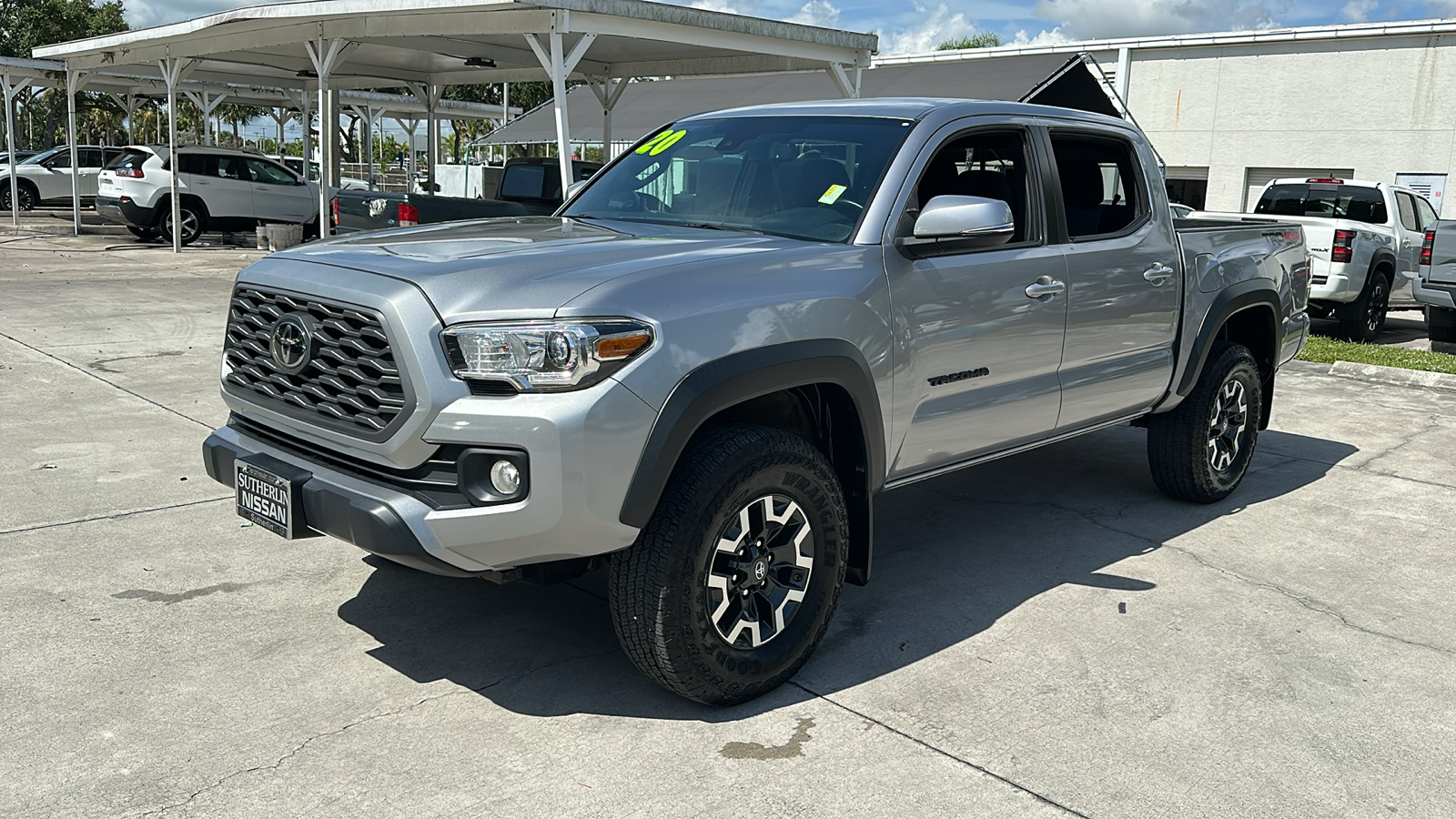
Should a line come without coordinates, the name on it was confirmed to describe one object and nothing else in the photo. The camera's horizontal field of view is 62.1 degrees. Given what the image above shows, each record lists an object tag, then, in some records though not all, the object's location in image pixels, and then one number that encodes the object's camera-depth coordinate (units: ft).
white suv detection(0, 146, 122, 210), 93.30
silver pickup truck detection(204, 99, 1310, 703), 10.66
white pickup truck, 42.42
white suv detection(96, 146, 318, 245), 68.90
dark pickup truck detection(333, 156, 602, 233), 40.55
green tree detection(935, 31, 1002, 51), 253.03
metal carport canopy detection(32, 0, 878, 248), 41.65
